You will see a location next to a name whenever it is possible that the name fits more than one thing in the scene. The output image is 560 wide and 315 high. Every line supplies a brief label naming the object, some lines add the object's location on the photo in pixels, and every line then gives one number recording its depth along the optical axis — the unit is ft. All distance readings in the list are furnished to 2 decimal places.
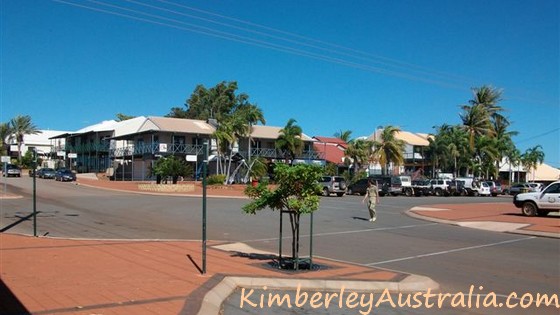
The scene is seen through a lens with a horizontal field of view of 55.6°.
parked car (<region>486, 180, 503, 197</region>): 192.13
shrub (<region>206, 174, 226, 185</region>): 162.81
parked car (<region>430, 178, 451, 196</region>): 177.97
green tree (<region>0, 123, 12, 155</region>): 285.66
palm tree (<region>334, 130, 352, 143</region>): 279.90
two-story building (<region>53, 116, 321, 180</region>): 194.11
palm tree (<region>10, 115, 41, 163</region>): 286.66
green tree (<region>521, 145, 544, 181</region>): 338.75
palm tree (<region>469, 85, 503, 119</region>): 247.50
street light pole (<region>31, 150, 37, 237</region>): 44.83
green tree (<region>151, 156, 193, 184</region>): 150.51
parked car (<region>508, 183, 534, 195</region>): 194.25
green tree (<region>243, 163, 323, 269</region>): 31.22
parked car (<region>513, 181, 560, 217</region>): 79.92
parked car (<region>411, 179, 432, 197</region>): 173.99
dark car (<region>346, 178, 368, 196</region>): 162.23
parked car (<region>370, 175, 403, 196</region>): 166.30
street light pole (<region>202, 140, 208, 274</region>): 28.02
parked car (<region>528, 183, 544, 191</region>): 197.77
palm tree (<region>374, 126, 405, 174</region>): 206.28
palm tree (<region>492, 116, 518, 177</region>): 254.06
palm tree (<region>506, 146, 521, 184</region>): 320.09
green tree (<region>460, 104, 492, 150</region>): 238.68
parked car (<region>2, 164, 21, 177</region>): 201.67
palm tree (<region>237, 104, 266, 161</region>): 186.60
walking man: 71.15
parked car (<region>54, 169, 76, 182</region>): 184.24
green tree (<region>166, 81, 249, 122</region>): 272.10
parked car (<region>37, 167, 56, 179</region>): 204.85
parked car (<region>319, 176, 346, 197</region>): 147.95
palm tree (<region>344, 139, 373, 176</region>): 209.36
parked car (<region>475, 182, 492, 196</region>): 184.69
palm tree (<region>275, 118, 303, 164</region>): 194.49
